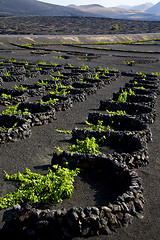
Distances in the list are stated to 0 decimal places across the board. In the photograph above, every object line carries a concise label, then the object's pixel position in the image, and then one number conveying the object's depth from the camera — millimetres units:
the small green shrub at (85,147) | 12891
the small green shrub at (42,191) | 9410
